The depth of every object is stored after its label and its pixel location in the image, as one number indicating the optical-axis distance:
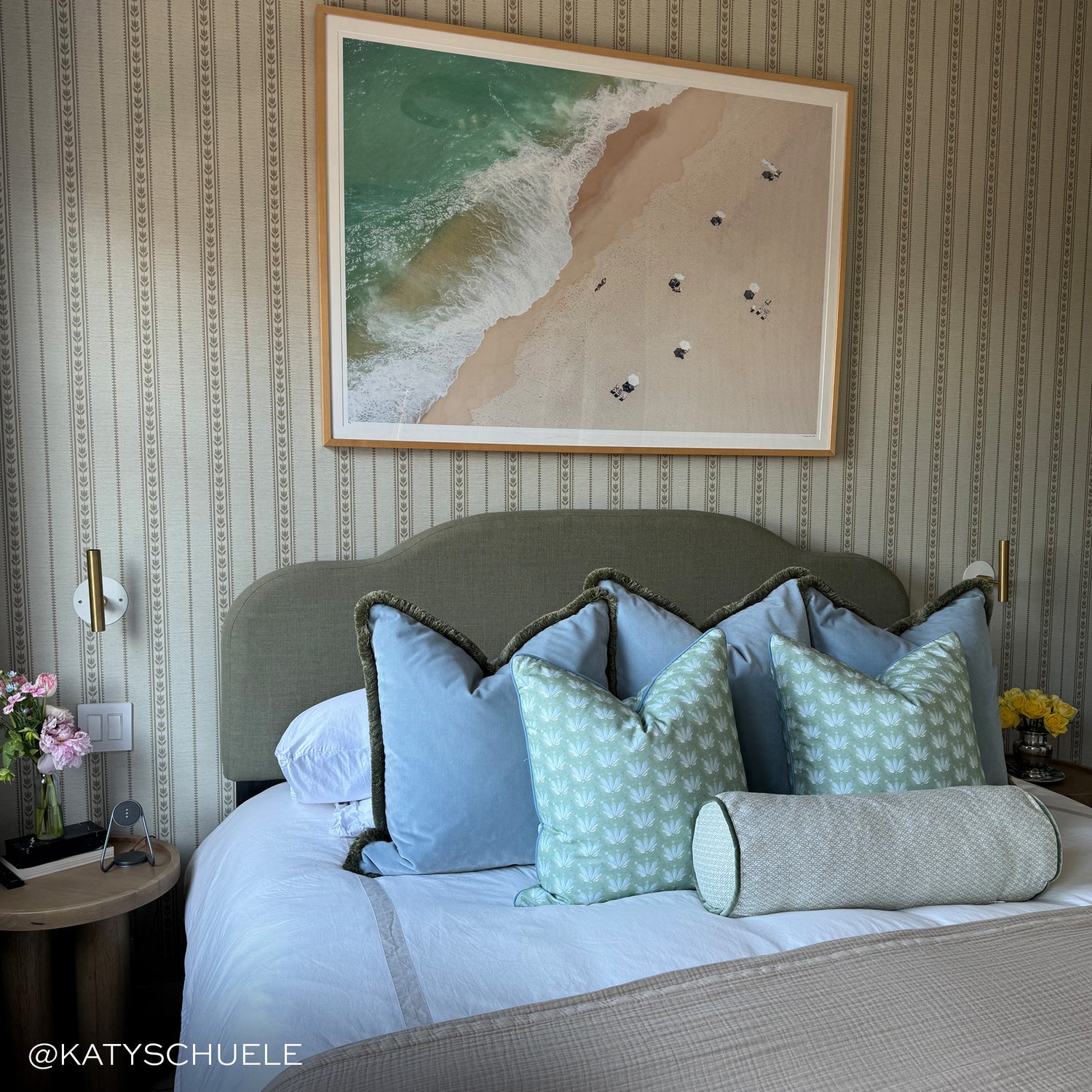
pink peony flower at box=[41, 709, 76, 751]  1.78
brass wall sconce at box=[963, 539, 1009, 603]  2.48
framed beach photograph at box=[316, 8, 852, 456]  2.05
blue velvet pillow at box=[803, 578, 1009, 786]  1.79
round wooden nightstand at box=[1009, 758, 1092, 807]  2.28
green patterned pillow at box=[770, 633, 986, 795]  1.55
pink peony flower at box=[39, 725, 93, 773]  1.76
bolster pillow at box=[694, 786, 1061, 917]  1.33
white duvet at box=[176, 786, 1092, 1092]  1.11
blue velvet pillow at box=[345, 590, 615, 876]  1.51
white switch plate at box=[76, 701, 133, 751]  1.96
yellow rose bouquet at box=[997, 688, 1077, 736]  2.37
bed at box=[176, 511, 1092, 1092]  0.97
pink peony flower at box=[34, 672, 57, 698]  1.78
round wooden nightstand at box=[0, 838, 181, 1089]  1.62
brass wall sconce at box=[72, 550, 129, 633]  1.87
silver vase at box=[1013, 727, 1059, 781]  2.37
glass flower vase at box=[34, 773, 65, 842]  1.83
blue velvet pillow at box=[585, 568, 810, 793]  1.66
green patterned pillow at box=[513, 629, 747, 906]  1.41
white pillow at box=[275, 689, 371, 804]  1.79
